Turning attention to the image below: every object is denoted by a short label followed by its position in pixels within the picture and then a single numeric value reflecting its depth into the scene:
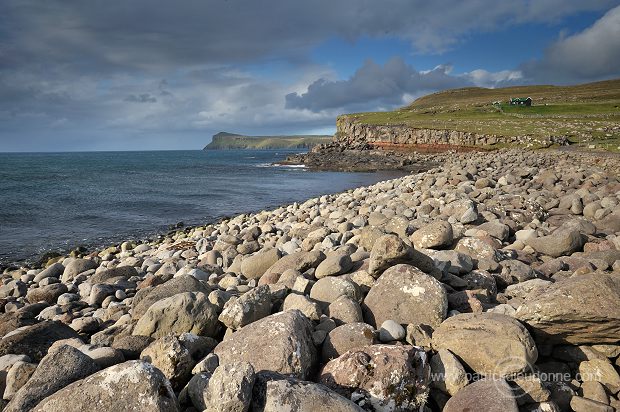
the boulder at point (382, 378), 3.64
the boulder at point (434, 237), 7.67
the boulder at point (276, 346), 3.89
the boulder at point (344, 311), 4.91
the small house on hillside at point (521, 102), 93.55
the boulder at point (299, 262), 7.39
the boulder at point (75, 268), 11.21
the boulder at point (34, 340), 5.16
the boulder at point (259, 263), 8.64
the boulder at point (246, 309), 4.91
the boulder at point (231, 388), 3.12
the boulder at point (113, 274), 9.62
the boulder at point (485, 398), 3.44
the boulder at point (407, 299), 4.88
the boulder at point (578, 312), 4.21
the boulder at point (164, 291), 6.39
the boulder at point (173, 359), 3.89
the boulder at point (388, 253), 5.65
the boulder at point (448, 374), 3.86
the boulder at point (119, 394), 3.16
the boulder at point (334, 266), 6.74
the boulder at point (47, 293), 9.20
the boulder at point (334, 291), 5.46
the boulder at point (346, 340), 4.26
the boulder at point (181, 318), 5.04
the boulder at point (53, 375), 3.49
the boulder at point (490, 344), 3.96
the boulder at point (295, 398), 3.15
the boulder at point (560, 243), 7.92
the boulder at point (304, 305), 4.94
